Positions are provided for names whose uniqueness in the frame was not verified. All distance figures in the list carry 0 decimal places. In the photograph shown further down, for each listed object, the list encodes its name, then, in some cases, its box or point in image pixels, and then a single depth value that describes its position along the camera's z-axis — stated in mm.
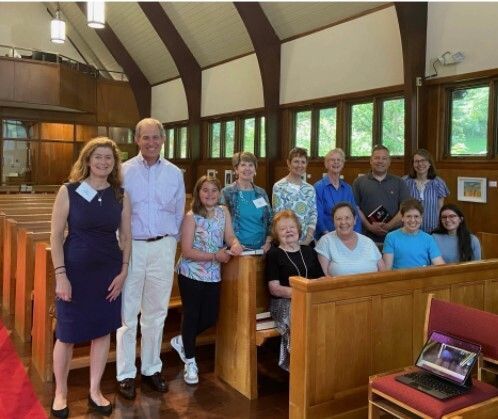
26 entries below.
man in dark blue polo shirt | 3945
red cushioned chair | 2076
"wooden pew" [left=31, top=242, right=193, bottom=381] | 3213
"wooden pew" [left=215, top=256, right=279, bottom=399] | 3076
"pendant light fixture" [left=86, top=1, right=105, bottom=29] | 6348
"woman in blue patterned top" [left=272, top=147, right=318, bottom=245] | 3514
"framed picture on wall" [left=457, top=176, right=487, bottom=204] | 6004
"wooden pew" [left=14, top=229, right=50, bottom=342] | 3828
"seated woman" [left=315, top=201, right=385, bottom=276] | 3033
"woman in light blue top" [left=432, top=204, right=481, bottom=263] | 3516
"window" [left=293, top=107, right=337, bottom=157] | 8250
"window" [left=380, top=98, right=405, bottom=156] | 7090
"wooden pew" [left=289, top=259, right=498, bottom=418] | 2516
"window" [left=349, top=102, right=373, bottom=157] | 7586
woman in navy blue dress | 2529
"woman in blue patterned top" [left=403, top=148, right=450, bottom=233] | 4023
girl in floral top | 3119
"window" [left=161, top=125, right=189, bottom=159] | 12242
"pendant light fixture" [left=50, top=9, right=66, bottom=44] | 8654
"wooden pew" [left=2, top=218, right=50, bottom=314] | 4398
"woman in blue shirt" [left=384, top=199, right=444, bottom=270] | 3275
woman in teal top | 3379
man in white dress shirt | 2844
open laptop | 2170
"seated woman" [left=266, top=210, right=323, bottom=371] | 3004
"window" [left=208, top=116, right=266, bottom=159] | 9742
